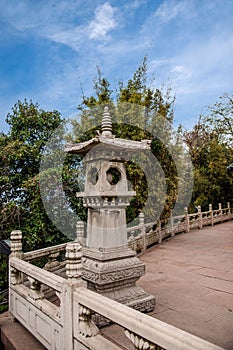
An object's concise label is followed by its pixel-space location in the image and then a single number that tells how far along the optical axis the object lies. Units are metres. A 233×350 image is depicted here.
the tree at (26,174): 7.34
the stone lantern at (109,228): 3.71
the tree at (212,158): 18.53
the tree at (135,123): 8.36
